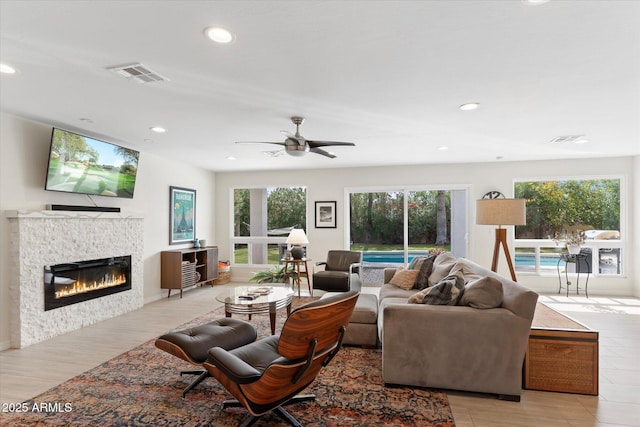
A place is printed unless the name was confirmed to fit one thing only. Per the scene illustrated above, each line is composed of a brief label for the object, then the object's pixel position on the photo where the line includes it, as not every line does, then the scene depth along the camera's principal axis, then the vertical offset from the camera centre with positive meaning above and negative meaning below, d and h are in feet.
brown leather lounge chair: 6.33 -2.68
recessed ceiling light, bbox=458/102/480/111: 10.92 +3.84
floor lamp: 11.64 +0.44
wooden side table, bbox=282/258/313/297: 20.85 -2.98
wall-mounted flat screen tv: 13.15 +2.47
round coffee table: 11.83 -2.74
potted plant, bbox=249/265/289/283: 21.53 -3.29
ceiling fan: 11.55 +2.71
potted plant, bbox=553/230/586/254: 19.95 -0.94
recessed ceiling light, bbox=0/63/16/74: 8.16 +3.76
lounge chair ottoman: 8.43 -3.05
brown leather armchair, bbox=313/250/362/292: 17.92 -2.69
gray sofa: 8.23 -2.95
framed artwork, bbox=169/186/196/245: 20.84 +0.56
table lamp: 20.18 -0.97
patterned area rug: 7.61 -4.32
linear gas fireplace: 13.26 -2.43
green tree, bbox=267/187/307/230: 25.05 +1.28
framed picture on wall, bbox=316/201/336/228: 24.07 +0.73
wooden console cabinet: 19.54 -2.60
